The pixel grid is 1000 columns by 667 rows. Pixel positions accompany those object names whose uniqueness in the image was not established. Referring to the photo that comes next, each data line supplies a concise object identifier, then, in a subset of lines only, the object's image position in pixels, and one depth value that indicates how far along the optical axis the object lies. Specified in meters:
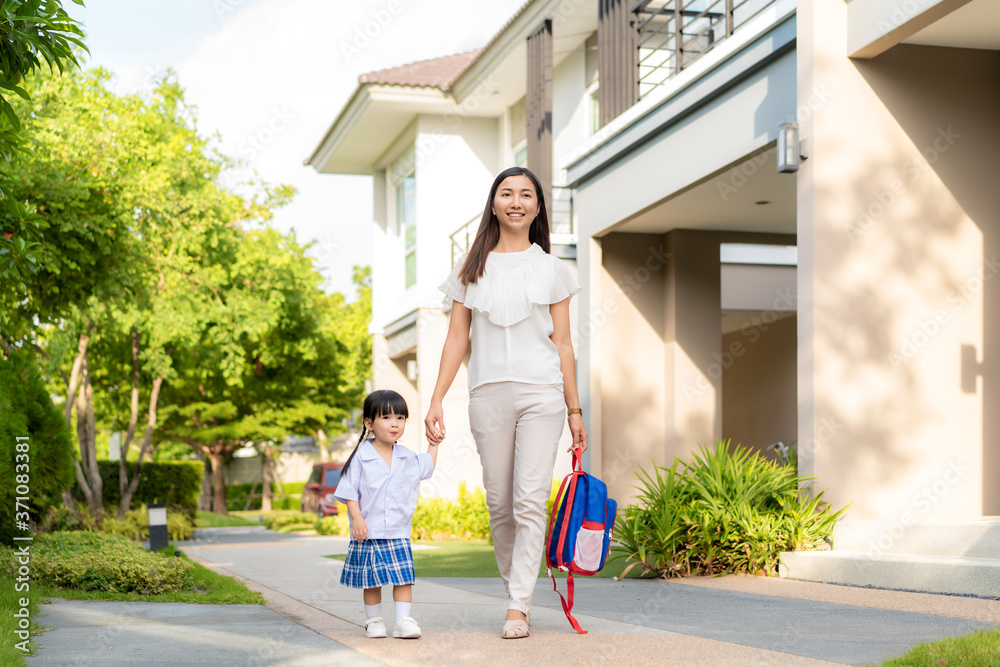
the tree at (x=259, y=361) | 18.41
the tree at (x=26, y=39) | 4.64
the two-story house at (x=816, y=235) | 7.67
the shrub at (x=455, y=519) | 14.68
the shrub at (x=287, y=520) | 21.12
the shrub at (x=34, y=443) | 6.93
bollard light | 11.01
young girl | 4.55
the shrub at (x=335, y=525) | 17.08
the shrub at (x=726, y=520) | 7.41
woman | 4.52
